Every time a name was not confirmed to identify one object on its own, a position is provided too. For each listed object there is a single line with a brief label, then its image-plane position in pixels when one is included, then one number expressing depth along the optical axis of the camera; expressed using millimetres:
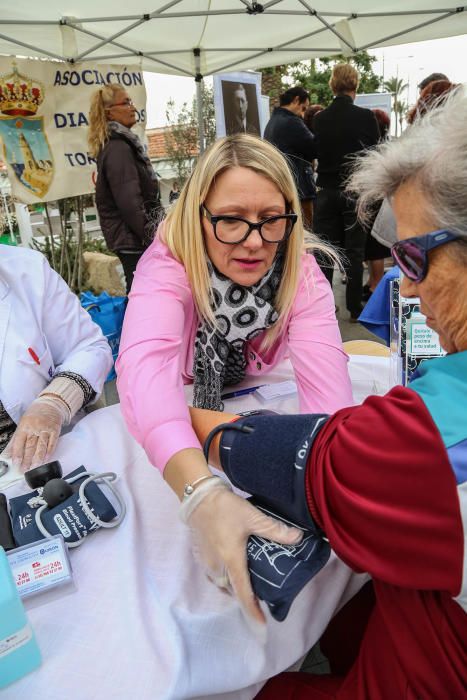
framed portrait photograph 5531
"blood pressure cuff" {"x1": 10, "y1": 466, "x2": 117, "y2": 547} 970
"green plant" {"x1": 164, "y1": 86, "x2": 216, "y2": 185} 12805
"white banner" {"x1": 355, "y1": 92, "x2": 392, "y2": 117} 7312
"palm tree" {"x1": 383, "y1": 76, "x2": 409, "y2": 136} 36812
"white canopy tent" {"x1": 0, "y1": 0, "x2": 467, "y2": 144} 4148
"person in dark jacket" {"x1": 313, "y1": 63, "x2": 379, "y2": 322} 4617
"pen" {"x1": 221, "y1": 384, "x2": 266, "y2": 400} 1680
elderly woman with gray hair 679
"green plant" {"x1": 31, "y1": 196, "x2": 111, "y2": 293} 5904
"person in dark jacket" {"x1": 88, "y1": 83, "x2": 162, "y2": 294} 3955
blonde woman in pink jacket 1268
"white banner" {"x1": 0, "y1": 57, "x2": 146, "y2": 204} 4391
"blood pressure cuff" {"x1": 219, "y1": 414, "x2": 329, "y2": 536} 818
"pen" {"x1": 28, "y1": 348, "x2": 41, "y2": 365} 1614
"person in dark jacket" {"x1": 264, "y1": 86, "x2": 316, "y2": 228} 5012
